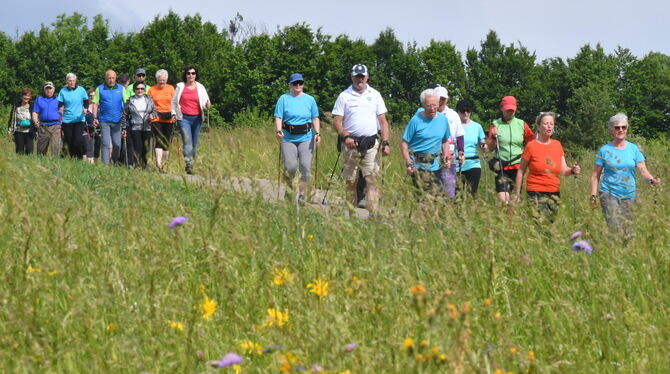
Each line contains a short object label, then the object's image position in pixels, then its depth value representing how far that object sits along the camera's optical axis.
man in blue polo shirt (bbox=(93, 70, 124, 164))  29.36
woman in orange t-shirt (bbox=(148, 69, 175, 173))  28.09
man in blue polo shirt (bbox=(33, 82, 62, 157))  31.41
